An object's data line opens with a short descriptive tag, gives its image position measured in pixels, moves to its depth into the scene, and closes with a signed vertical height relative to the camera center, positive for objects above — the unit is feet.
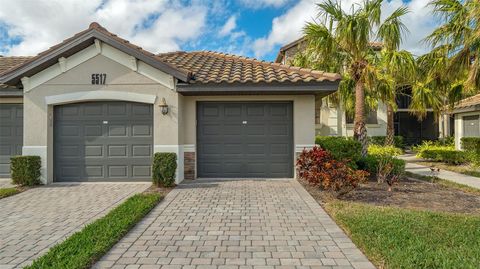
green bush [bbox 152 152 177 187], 29.94 -2.89
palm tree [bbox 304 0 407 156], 34.88 +11.21
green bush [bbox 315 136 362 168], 34.76 -1.45
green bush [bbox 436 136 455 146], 68.03 -1.05
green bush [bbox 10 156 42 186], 30.96 -3.05
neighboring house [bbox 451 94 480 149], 51.97 +3.14
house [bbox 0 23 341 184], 31.96 +2.62
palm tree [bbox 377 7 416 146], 35.76 +10.17
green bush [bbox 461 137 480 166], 45.37 -1.82
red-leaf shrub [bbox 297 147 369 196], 25.27 -2.97
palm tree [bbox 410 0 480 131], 31.73 +9.75
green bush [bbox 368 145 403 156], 60.06 -2.55
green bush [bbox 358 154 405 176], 35.70 -3.18
